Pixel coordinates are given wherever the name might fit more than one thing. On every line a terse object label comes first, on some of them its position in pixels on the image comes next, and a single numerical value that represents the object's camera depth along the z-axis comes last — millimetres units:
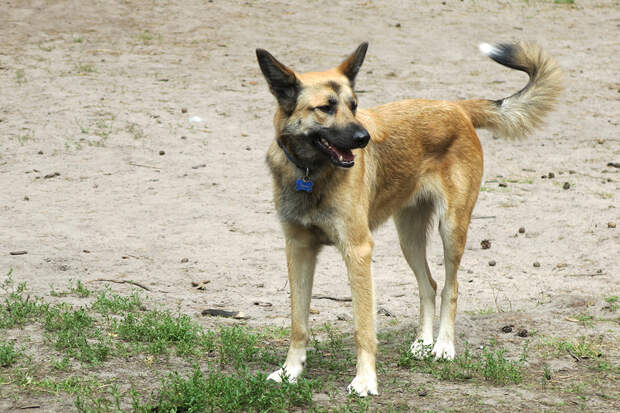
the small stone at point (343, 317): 11963
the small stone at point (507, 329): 11070
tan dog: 8906
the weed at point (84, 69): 23547
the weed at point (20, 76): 22486
